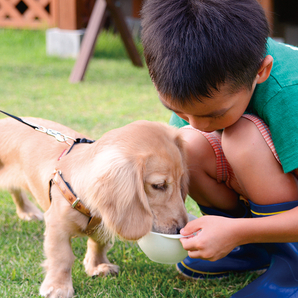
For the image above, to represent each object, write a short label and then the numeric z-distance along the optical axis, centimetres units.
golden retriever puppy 163
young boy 148
